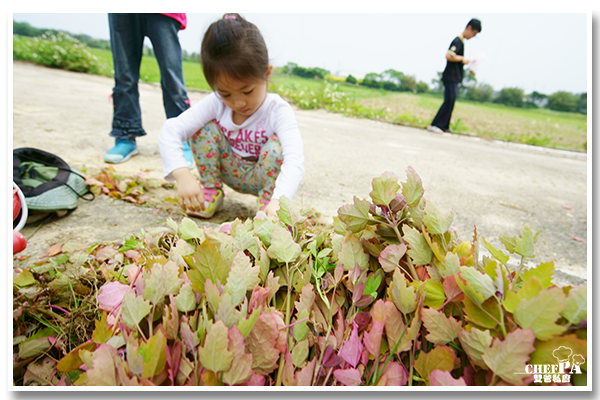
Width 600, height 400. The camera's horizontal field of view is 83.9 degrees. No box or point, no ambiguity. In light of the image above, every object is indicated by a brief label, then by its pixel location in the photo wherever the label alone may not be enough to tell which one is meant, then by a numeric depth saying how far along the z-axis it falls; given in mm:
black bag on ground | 1490
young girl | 1557
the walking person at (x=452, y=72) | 5648
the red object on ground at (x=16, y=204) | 1183
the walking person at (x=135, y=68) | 2443
